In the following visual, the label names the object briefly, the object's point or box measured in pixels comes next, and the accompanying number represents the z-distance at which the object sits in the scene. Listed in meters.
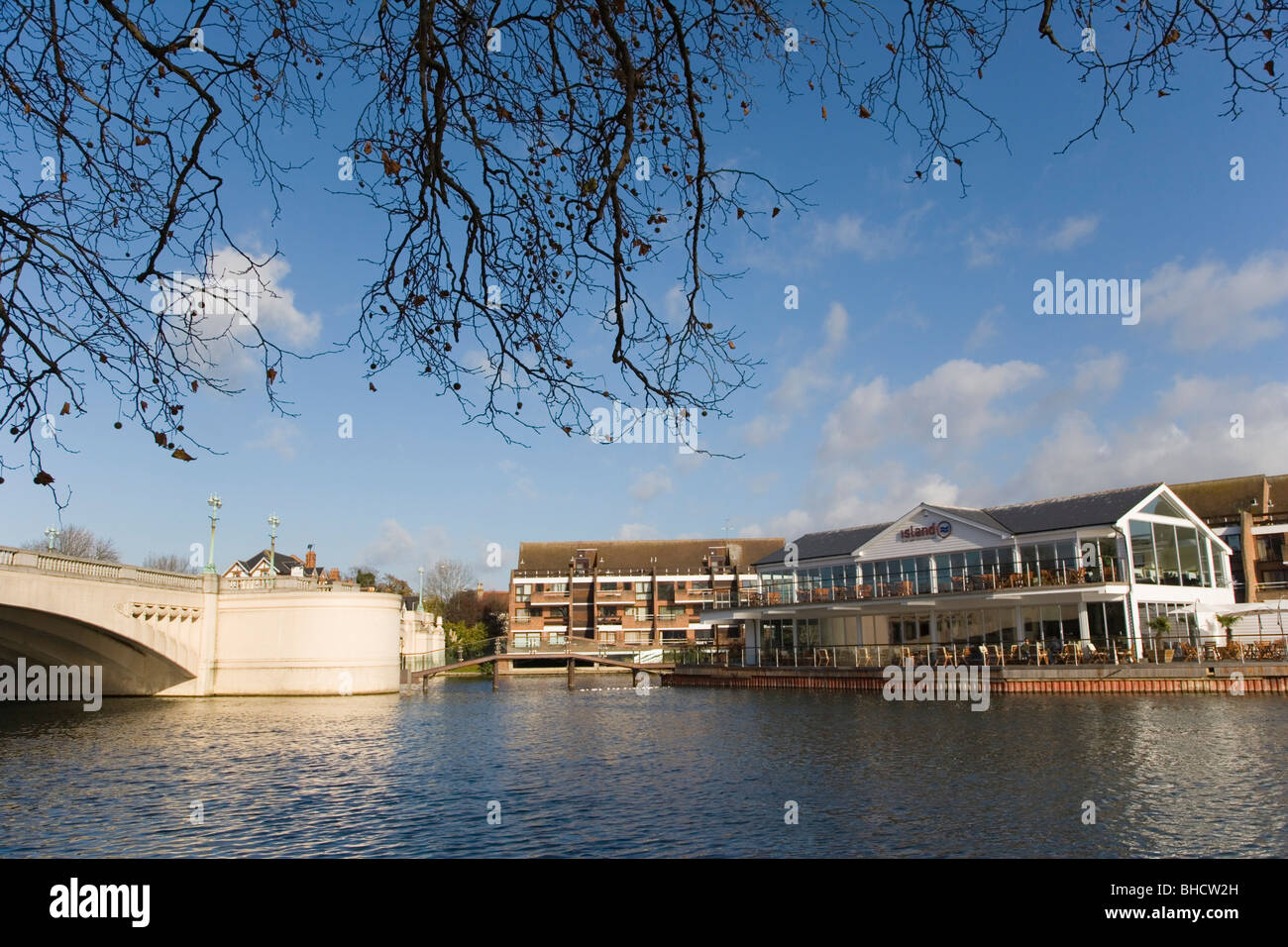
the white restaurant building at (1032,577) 36.66
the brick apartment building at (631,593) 77.88
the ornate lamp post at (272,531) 53.66
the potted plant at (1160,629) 34.50
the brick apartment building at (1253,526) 57.44
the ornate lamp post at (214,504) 45.97
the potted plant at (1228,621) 36.62
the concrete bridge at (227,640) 39.22
